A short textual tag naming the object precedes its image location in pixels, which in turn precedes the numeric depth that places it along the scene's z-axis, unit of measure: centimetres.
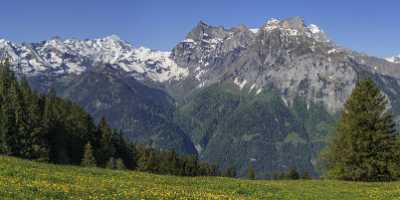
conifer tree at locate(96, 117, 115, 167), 13898
